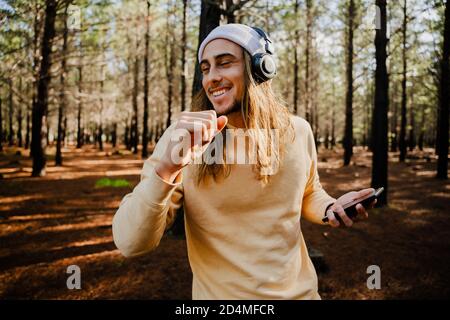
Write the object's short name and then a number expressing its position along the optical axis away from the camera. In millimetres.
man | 1520
